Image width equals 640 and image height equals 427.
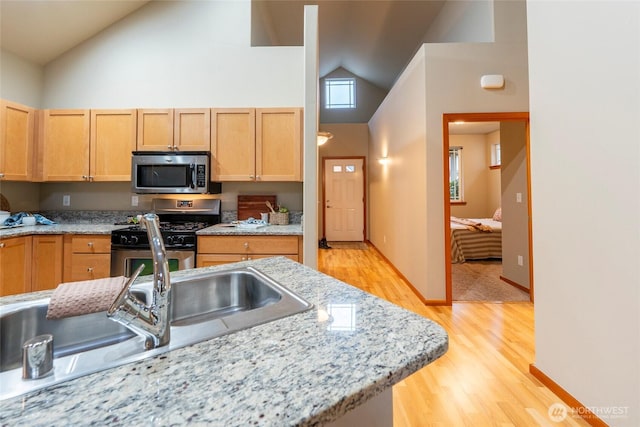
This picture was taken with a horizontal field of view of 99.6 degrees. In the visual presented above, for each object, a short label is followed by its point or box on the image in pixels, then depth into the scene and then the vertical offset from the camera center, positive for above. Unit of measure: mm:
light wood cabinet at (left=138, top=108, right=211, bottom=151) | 2699 +902
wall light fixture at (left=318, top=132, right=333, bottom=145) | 3634 +1150
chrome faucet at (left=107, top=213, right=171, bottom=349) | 566 -189
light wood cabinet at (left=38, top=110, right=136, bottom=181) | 2695 +755
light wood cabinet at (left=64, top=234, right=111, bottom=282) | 2363 -320
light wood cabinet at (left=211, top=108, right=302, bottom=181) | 2680 +758
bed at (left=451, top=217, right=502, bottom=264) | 4535 -401
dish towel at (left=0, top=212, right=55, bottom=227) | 2480 +7
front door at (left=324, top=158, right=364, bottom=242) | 6578 +478
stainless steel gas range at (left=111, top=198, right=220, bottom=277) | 2289 -246
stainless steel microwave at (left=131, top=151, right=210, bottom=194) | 2588 +464
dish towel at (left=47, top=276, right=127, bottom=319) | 661 -197
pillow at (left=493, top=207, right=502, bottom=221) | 5586 +63
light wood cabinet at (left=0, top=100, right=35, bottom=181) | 2441 +754
